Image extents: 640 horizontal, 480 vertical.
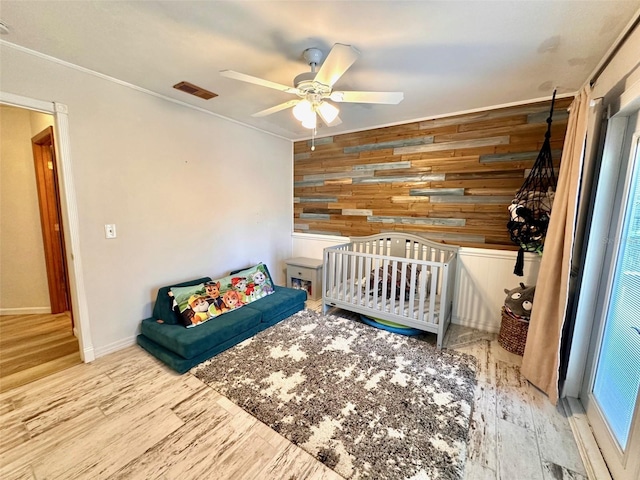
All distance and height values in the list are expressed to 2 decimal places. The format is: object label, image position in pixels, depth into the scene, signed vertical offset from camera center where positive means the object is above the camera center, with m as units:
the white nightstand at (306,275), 3.76 -0.98
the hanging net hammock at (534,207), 2.35 +0.06
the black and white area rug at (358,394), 1.47 -1.35
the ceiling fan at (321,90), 1.46 +0.79
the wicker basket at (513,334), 2.43 -1.15
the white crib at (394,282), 2.57 -0.79
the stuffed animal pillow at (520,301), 2.44 -0.83
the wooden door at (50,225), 3.07 -0.27
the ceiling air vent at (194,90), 2.37 +1.08
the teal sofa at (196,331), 2.21 -1.16
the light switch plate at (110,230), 2.35 -0.24
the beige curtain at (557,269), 1.75 -0.39
